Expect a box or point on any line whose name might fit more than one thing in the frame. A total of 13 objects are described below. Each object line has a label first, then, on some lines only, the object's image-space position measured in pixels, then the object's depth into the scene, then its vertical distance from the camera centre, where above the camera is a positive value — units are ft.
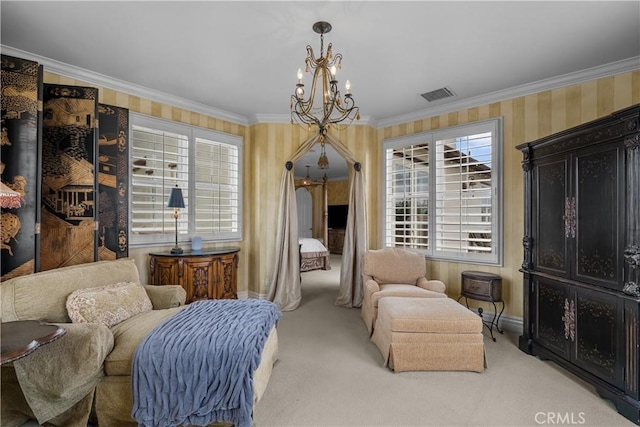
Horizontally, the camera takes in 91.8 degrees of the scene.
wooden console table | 12.24 -2.29
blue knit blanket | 6.16 -3.33
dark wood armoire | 7.36 -1.00
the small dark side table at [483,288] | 11.74 -2.73
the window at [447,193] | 13.00 +1.12
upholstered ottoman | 9.00 -3.66
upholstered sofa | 6.19 -3.04
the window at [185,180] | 12.85 +1.64
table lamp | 12.69 +0.65
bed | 24.70 -3.16
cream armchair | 12.37 -2.35
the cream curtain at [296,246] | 15.15 -1.48
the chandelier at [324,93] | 7.52 +3.09
